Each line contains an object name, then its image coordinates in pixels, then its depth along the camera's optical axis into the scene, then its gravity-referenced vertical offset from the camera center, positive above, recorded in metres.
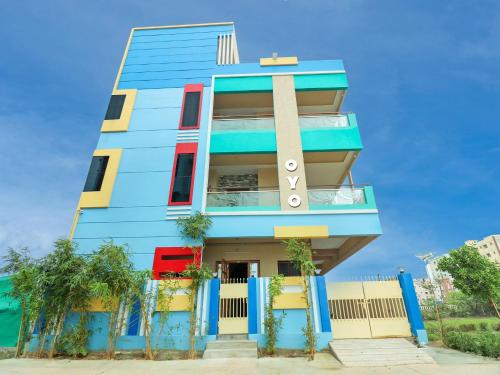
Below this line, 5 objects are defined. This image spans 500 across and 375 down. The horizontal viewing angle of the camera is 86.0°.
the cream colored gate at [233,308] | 8.54 +0.18
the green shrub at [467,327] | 14.69 -0.72
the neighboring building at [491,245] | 60.25 +14.15
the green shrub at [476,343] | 7.02 -0.77
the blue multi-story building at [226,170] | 9.49 +5.88
